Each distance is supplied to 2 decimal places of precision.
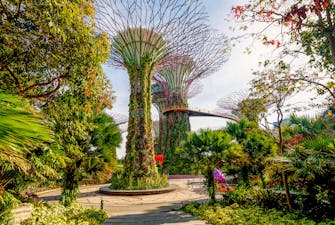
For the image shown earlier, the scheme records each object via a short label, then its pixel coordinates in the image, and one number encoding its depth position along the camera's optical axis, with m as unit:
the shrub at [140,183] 15.42
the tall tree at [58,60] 4.77
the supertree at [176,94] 29.83
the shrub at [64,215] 6.03
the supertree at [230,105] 38.79
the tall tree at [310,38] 4.30
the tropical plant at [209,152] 9.98
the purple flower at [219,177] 14.34
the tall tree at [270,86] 7.41
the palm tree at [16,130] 2.14
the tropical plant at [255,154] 11.16
